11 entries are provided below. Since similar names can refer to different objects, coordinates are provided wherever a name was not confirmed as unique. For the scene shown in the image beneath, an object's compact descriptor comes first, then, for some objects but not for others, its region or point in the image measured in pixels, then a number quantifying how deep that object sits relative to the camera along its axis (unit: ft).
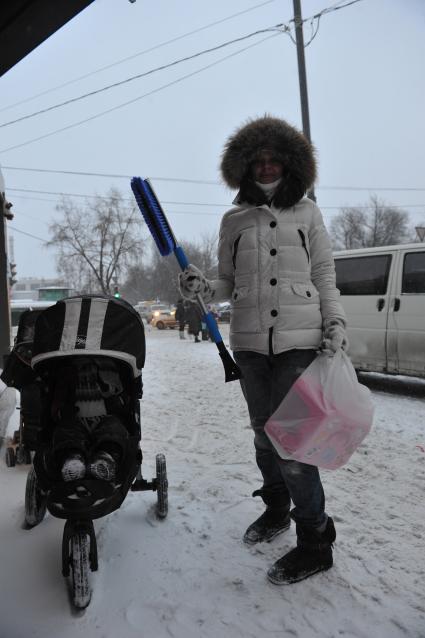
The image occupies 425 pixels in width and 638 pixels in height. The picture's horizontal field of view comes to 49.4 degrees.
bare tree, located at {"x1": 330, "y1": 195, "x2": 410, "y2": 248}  171.00
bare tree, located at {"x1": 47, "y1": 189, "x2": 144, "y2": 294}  112.47
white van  19.84
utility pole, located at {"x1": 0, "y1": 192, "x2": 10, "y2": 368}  22.26
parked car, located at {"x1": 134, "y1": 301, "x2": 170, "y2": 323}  114.09
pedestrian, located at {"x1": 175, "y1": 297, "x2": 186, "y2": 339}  59.05
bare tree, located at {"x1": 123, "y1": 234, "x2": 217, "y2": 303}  164.76
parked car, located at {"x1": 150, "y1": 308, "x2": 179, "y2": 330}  94.32
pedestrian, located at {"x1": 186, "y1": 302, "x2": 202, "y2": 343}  52.42
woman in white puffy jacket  7.45
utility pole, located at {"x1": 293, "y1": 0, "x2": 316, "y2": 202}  31.58
